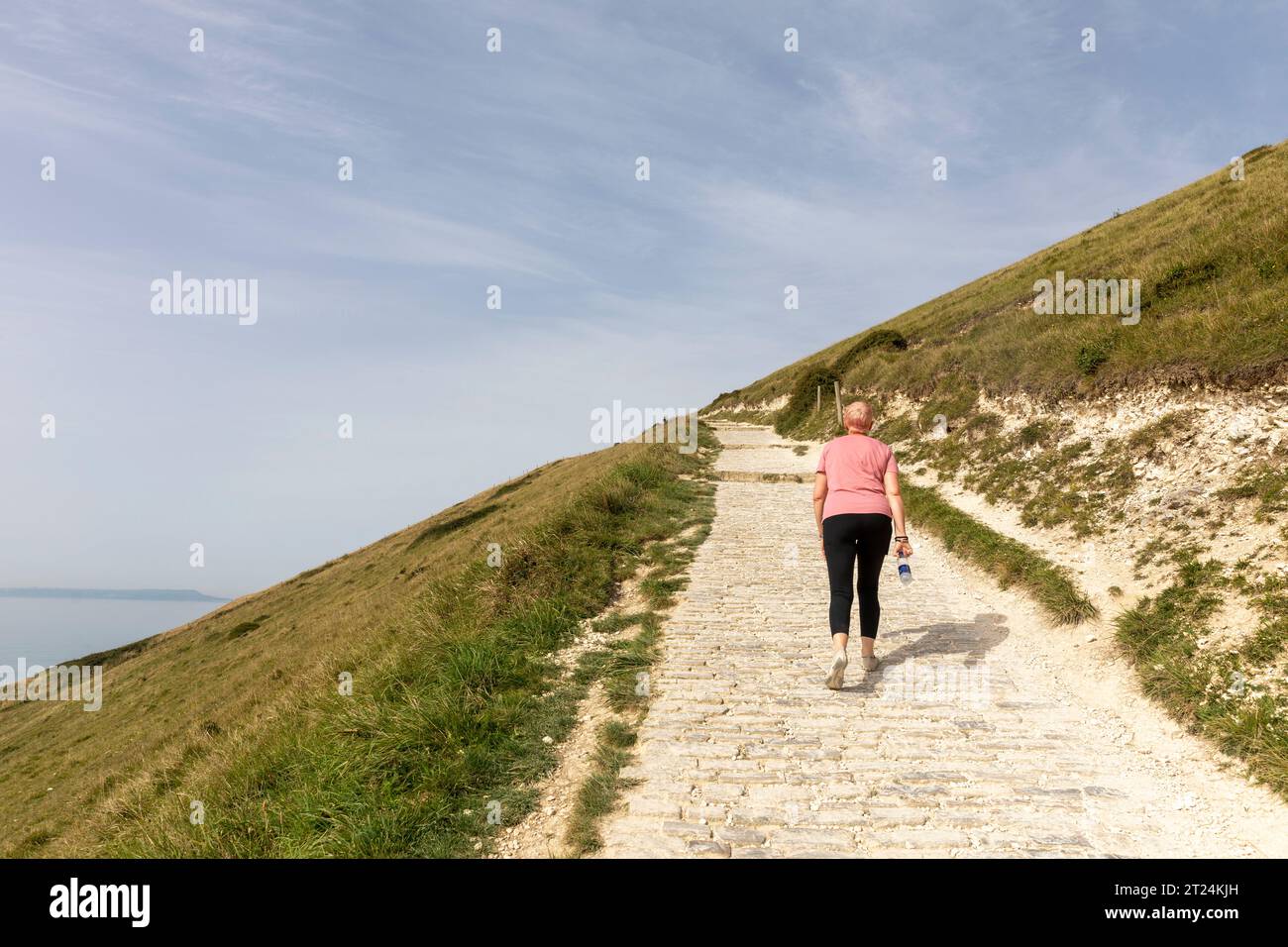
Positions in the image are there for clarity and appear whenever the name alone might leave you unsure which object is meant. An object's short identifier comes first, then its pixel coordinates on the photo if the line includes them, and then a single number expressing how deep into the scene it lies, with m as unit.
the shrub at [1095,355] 13.59
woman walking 6.40
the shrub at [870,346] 34.47
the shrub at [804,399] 35.25
